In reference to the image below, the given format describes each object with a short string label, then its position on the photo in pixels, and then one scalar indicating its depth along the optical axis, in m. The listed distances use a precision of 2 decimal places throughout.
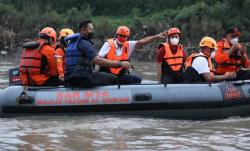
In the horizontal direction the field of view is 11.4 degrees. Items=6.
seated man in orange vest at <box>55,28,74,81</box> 16.43
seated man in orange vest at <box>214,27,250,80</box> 17.46
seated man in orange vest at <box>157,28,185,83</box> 17.07
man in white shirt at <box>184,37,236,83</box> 16.40
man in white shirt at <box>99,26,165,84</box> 16.95
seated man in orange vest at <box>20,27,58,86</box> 16.25
